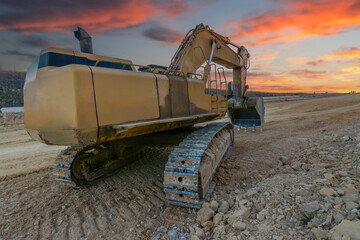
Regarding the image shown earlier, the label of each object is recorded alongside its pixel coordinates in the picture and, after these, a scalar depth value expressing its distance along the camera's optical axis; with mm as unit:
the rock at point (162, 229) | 2735
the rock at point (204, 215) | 2748
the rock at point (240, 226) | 2441
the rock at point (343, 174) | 3225
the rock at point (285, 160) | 4660
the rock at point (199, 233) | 2523
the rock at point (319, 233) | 2064
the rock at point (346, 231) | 1921
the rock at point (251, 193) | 3098
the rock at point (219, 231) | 2478
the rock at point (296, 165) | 4243
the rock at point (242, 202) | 2914
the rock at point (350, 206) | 2338
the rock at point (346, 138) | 5078
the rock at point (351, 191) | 2634
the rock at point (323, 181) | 3044
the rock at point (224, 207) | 2886
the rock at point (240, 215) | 2623
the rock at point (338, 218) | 2205
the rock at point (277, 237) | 2178
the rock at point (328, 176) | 3165
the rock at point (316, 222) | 2249
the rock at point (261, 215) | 2559
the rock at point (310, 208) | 2436
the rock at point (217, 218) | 2682
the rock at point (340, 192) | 2671
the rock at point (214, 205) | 2914
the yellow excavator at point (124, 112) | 2405
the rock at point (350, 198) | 2485
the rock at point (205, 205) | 2956
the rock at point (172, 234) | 2608
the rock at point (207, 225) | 2646
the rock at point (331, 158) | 4066
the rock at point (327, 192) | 2688
